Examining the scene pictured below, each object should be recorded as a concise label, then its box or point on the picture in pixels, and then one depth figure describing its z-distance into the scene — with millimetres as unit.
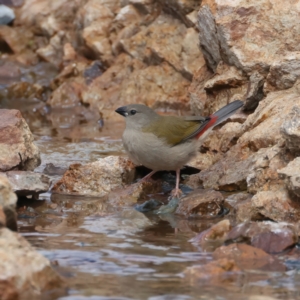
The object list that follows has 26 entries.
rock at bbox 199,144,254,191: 13461
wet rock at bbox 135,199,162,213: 12820
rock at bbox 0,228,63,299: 7855
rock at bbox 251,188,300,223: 11180
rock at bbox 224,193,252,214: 12328
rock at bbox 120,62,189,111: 23469
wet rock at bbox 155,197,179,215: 12609
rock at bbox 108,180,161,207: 13234
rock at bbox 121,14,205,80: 23234
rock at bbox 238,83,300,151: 13875
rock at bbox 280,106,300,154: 11727
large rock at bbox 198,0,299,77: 16672
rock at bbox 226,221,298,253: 9906
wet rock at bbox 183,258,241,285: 8766
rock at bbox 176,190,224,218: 12305
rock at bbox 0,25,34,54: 29133
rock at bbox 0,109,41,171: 13812
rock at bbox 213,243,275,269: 9414
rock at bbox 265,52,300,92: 15062
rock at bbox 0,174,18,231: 9242
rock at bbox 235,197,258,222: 11430
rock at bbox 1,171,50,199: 12719
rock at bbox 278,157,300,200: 10969
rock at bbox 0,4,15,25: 30234
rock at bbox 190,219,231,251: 10484
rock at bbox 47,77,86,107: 25547
